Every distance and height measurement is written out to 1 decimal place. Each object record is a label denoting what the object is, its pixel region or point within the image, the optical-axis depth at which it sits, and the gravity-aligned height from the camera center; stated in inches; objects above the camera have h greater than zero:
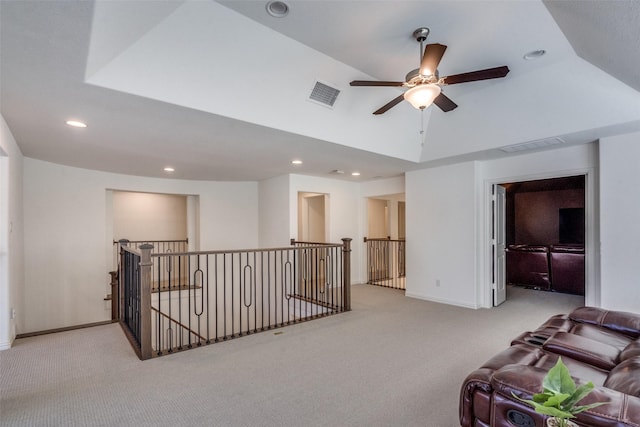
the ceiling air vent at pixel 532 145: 157.1 +37.1
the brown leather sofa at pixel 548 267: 239.0 -43.7
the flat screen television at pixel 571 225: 282.8 -10.6
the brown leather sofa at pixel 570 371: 49.9 -35.5
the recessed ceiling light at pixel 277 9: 91.9 +63.3
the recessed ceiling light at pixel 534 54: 118.5 +62.4
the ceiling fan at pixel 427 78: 93.0 +43.7
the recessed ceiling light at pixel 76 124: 124.6 +38.6
